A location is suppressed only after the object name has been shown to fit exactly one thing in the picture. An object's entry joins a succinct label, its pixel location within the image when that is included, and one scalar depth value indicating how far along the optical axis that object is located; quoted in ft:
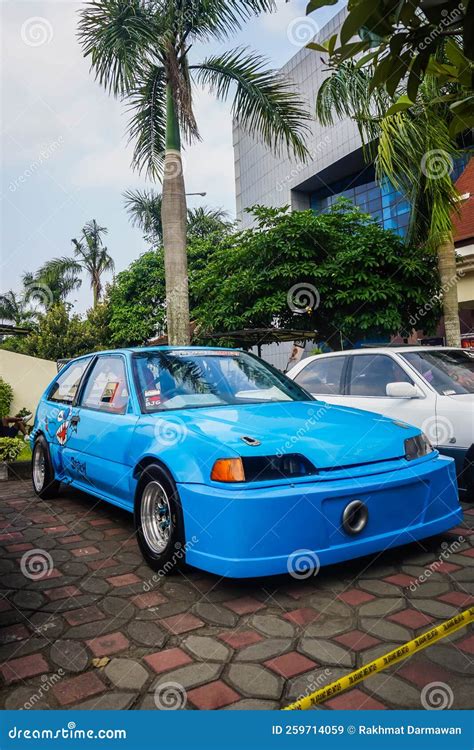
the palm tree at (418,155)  30.78
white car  15.48
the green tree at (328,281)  38.37
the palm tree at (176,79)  28.99
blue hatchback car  9.16
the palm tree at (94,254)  110.42
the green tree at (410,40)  5.71
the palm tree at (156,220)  91.97
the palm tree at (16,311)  139.74
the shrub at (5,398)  47.31
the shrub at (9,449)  27.27
